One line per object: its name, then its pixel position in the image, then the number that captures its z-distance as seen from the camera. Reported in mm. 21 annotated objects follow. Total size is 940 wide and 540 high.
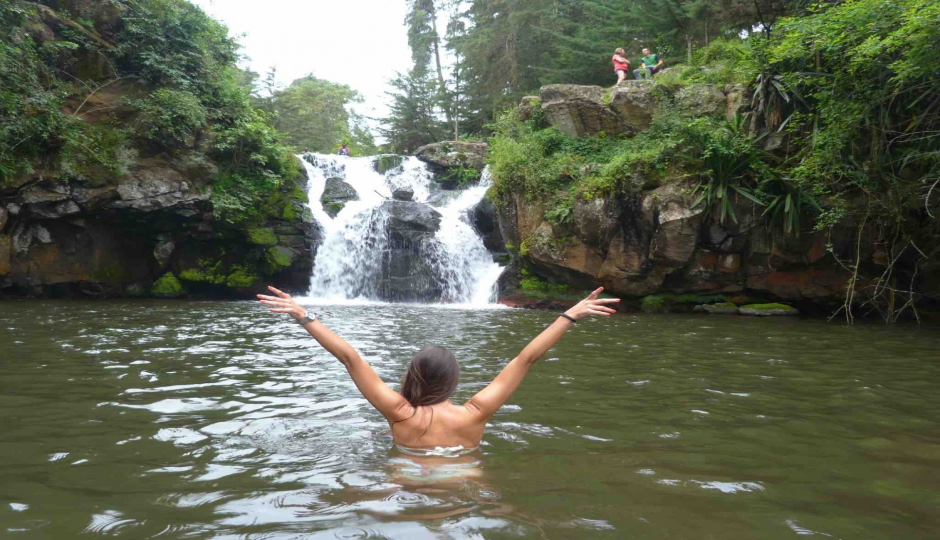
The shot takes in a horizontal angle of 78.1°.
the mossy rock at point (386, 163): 23469
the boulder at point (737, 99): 14141
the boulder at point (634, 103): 16797
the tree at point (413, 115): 31656
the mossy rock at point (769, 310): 13508
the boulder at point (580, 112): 17625
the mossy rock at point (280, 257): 18156
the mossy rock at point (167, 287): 17844
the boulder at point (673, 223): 13328
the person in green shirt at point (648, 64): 18266
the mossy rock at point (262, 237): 17953
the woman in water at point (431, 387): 3066
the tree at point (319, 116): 36291
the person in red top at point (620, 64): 18597
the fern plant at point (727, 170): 12922
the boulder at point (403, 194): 20875
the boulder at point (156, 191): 15602
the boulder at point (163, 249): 17594
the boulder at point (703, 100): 15156
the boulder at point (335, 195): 20125
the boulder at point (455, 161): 22547
